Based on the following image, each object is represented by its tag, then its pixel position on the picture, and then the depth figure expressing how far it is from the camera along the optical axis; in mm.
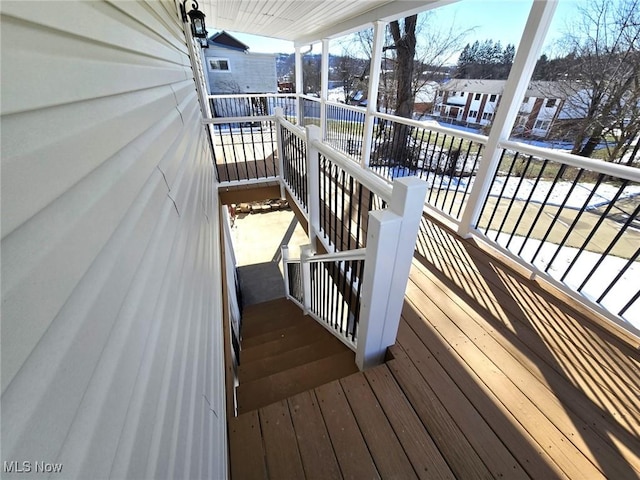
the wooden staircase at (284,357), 1882
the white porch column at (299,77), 7141
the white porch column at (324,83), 5305
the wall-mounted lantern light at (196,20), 3098
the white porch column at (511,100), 1871
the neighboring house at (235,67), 13251
